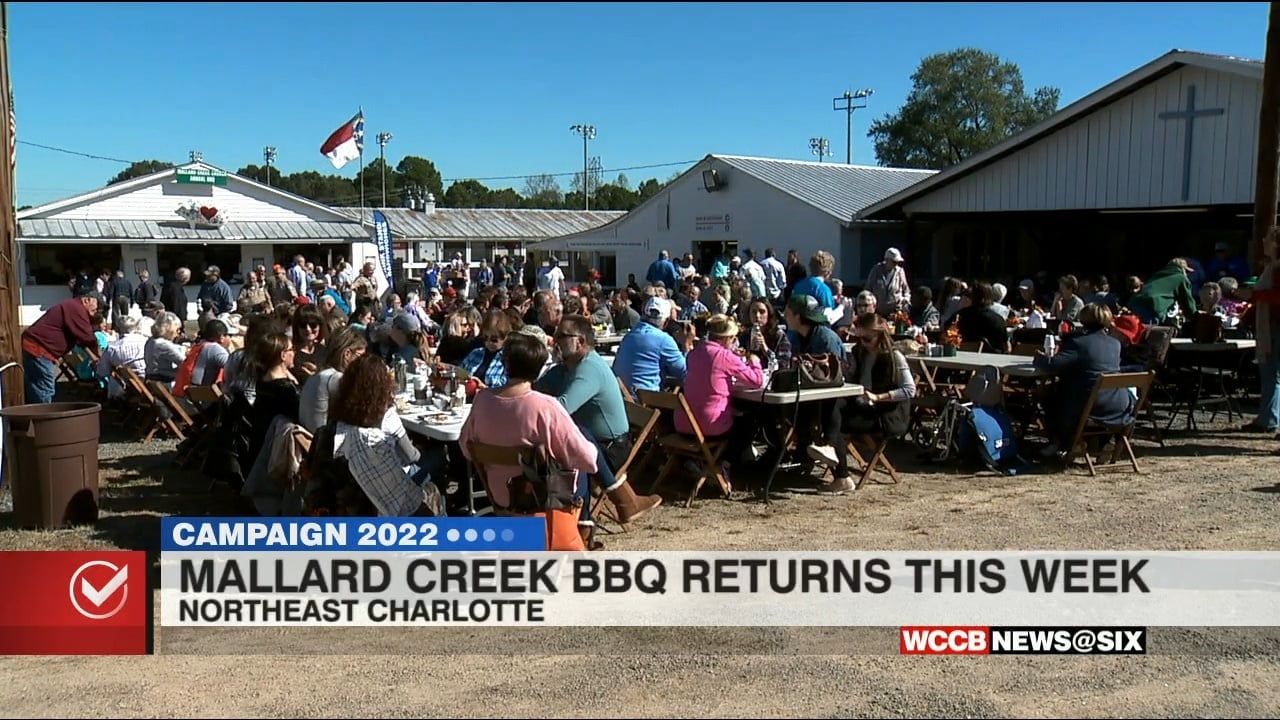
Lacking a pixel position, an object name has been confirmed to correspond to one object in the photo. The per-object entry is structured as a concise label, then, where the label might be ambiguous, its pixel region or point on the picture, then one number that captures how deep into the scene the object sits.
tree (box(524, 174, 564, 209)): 87.38
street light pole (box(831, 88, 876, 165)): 59.53
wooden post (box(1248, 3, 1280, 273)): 10.27
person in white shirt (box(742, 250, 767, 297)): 17.58
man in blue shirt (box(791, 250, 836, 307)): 11.05
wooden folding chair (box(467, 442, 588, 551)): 4.85
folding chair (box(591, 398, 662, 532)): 6.11
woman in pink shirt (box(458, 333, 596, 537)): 4.89
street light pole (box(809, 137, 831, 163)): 75.94
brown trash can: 5.99
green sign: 28.34
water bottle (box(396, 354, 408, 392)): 7.14
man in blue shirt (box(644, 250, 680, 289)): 18.17
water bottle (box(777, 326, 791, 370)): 7.45
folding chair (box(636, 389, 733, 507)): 6.57
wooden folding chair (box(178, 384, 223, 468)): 7.24
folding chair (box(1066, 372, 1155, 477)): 7.14
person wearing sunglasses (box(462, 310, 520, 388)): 7.54
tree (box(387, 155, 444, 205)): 86.38
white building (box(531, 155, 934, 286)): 24.02
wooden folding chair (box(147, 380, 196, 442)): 8.23
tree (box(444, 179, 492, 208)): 84.38
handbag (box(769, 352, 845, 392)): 6.78
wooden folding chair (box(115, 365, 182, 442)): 8.88
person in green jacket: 10.31
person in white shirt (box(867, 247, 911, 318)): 12.37
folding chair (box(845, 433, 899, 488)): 7.15
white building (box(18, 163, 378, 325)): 27.09
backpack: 7.64
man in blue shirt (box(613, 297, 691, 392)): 7.39
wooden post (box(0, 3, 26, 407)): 7.32
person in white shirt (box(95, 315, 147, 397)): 9.83
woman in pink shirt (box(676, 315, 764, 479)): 6.73
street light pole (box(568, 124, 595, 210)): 67.31
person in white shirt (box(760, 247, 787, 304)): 18.50
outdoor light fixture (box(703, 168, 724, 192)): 27.56
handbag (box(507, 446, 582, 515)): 4.89
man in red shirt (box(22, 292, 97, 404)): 9.22
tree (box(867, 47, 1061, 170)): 59.88
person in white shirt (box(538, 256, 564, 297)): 19.27
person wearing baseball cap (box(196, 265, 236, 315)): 16.70
